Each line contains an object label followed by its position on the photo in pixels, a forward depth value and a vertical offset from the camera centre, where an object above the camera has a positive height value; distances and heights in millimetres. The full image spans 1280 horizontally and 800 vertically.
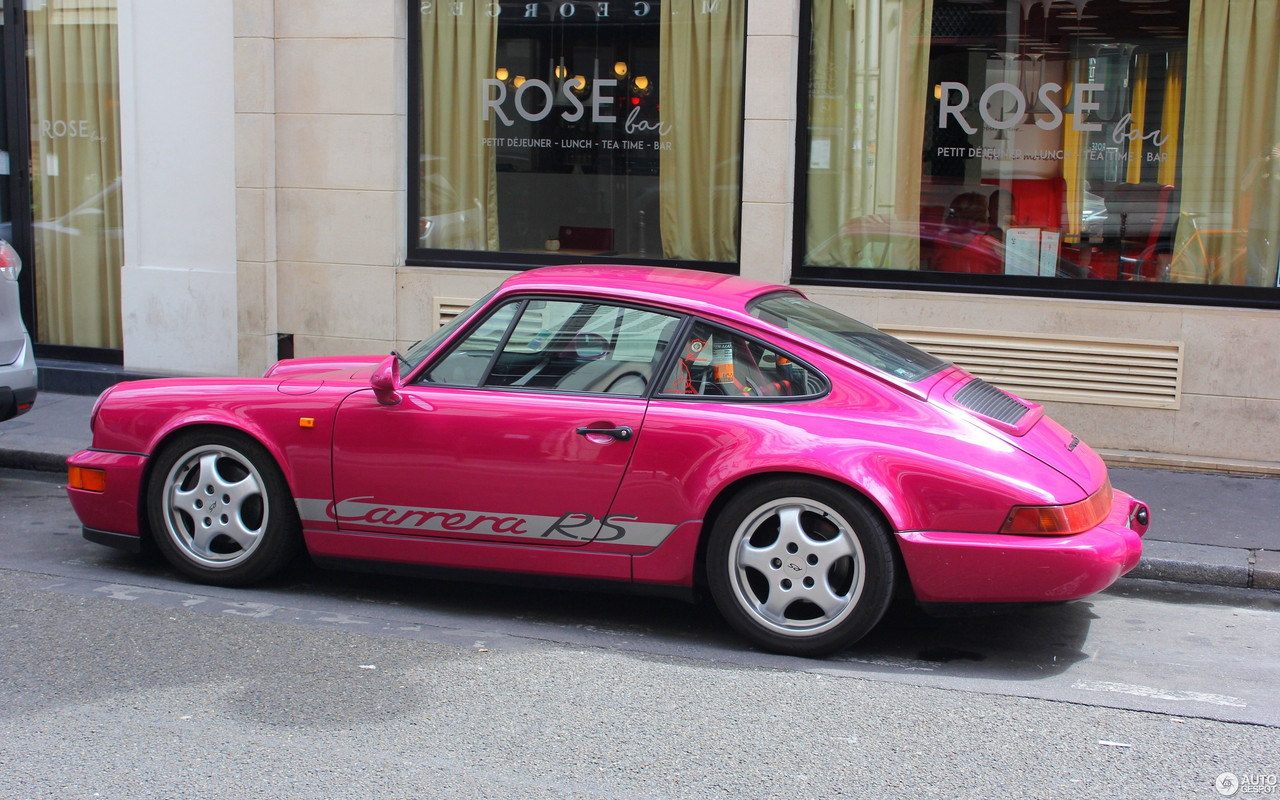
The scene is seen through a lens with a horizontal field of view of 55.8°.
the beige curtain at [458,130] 9617 +804
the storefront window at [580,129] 9148 +805
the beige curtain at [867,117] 8688 +871
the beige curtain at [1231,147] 8023 +654
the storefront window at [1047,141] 8133 +701
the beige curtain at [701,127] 9047 +815
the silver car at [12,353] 7227 -783
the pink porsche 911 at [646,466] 4414 -907
